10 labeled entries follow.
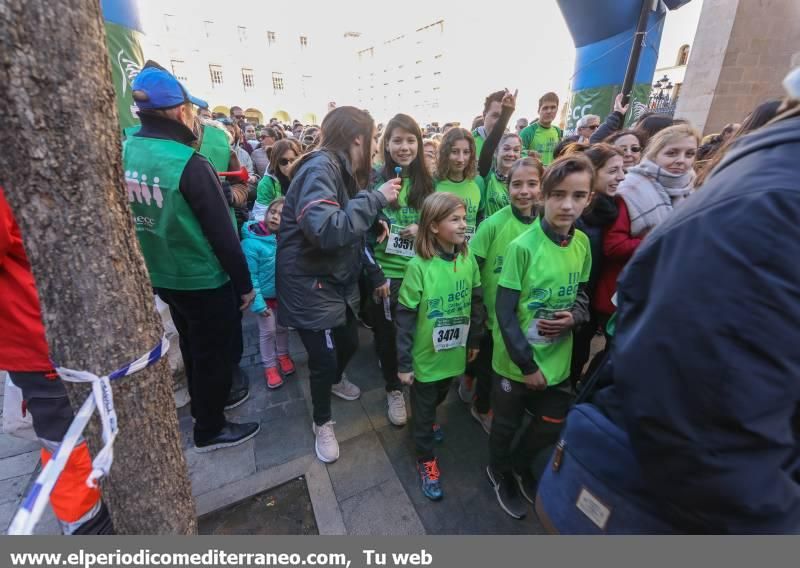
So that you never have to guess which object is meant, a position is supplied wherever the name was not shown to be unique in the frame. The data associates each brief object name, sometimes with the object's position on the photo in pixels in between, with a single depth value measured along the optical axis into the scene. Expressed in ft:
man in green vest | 6.08
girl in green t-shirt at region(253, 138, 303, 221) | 11.50
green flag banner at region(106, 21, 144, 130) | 10.03
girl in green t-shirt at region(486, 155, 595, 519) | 6.05
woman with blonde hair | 7.00
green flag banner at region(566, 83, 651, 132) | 24.58
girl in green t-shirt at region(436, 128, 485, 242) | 9.32
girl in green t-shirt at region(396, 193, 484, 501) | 6.72
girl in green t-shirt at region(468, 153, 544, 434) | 7.89
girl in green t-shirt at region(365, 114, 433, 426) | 8.71
